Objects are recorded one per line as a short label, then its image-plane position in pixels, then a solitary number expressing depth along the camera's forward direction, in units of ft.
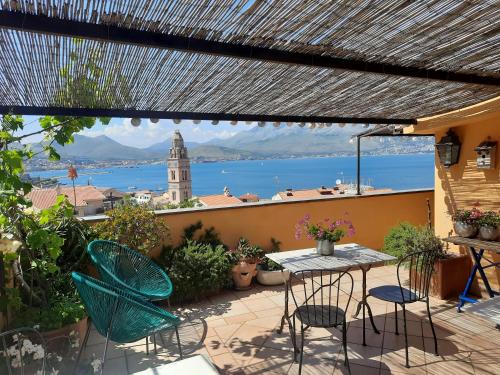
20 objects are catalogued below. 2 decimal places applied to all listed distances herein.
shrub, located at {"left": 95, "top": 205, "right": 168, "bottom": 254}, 13.20
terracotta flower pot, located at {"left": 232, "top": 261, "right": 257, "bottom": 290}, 15.11
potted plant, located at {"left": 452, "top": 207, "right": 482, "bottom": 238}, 12.50
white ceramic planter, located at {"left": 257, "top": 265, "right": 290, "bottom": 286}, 15.52
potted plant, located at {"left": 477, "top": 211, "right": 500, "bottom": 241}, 11.91
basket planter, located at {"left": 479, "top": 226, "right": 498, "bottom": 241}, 11.89
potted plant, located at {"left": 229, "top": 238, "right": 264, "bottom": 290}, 15.11
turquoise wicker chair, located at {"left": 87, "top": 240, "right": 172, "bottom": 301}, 10.46
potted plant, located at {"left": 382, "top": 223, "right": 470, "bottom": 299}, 13.56
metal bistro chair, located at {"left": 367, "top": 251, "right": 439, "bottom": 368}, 9.73
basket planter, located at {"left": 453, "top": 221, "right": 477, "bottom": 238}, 12.48
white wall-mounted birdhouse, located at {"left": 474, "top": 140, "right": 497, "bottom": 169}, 13.47
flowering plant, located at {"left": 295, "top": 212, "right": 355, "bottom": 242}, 11.30
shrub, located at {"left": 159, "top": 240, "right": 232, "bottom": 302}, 13.64
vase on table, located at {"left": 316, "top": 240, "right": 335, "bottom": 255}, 11.41
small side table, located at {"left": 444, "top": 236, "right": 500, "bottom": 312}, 11.92
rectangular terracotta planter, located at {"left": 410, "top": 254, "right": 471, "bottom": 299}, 13.53
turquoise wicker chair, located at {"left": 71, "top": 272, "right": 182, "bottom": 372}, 7.37
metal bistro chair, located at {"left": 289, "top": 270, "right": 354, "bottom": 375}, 8.61
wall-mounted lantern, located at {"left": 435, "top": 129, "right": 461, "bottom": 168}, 15.08
